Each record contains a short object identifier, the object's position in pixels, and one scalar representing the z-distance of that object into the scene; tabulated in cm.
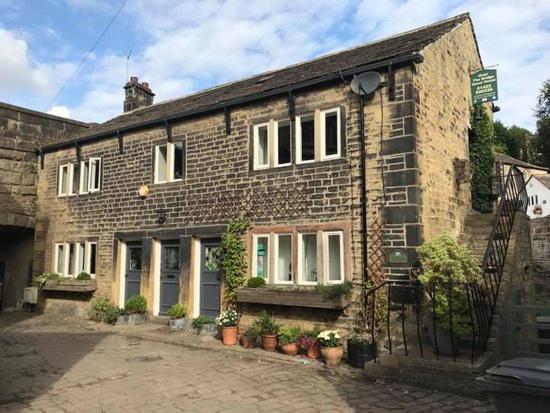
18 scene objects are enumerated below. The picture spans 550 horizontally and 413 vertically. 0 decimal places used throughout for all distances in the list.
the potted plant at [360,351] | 778
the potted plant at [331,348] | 809
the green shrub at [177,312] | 1180
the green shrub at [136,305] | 1274
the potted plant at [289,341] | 895
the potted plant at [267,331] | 934
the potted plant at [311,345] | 872
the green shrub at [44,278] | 1531
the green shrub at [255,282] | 1048
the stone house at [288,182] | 920
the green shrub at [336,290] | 903
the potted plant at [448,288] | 686
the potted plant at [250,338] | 963
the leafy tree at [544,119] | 3369
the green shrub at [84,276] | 1457
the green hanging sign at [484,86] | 1268
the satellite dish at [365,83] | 932
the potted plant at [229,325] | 1007
